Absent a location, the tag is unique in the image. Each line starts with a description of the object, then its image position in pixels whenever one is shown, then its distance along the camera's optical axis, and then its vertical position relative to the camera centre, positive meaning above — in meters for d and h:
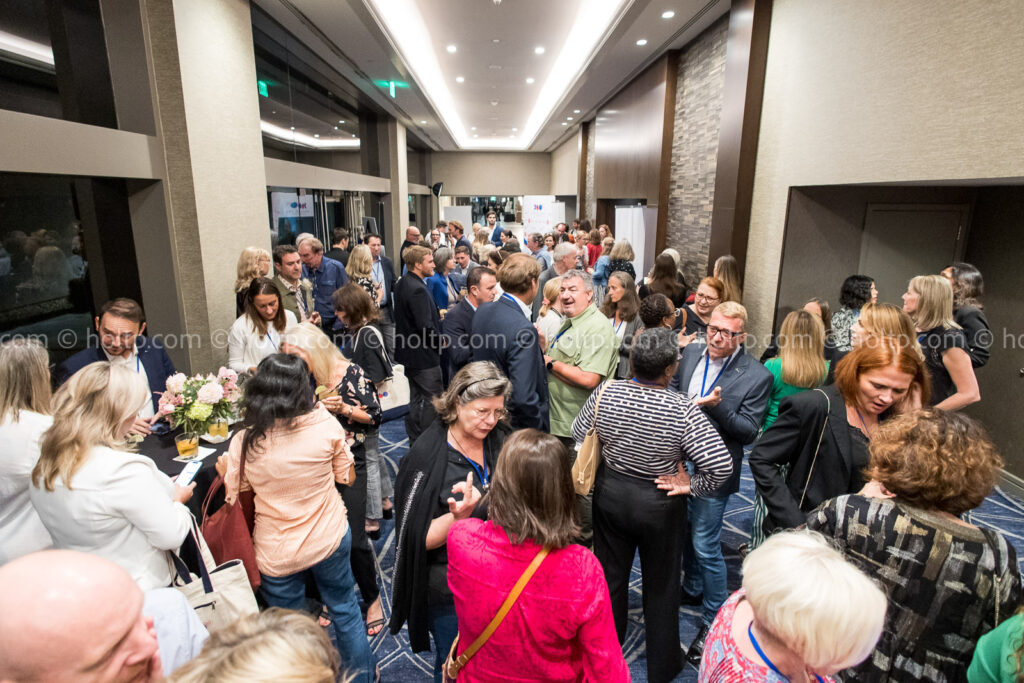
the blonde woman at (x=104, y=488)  1.54 -0.78
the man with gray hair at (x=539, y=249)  7.59 -0.32
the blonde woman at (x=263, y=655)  0.79 -0.68
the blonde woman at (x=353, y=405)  2.57 -0.90
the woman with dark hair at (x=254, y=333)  3.38 -0.70
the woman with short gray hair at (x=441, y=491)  1.80 -0.92
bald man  0.80 -0.63
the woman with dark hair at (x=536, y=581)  1.32 -0.90
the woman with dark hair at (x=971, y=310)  3.27 -0.49
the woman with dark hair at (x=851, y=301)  3.50 -0.48
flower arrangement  2.50 -0.85
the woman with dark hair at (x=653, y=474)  2.05 -0.99
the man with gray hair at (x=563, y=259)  5.36 -0.32
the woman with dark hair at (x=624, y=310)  3.82 -0.60
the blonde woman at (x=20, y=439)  1.90 -0.78
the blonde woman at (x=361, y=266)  5.76 -0.43
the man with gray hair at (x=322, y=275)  5.42 -0.52
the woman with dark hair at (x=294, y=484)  1.93 -0.99
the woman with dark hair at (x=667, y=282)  4.74 -0.48
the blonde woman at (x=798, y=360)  2.65 -0.66
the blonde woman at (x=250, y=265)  4.30 -0.32
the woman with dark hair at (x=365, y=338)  3.11 -0.66
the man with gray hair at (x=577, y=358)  3.02 -0.76
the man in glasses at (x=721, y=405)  2.49 -0.84
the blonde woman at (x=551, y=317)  3.59 -0.62
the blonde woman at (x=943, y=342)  3.06 -0.66
